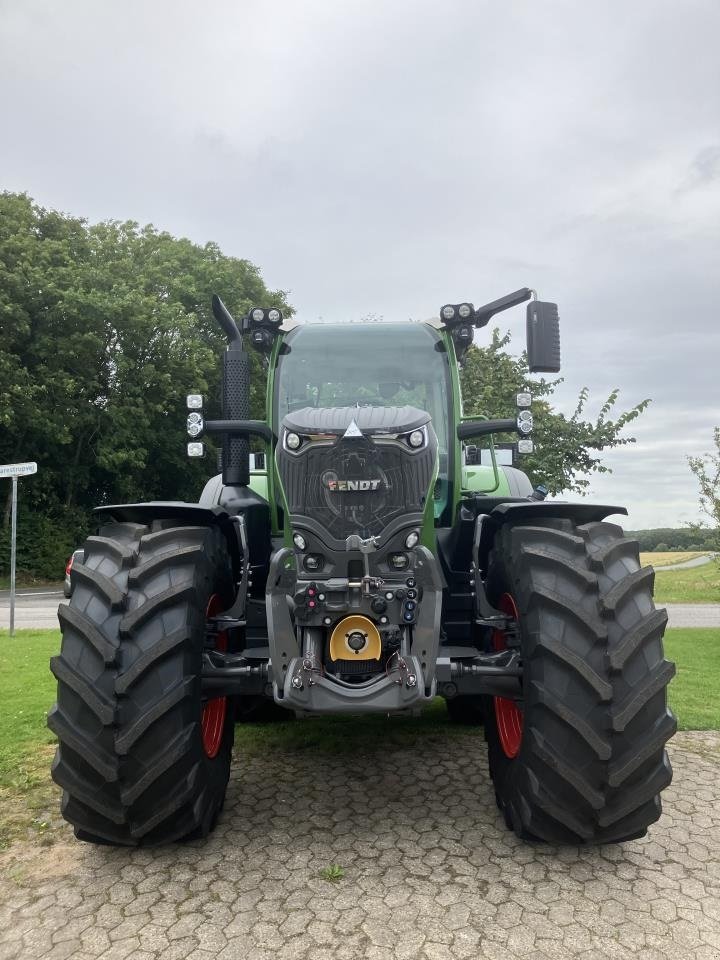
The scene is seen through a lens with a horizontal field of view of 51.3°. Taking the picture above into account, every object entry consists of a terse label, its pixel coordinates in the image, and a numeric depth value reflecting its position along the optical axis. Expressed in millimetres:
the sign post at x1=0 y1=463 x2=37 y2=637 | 9602
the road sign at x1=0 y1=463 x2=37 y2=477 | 9602
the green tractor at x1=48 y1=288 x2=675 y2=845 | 2984
